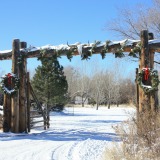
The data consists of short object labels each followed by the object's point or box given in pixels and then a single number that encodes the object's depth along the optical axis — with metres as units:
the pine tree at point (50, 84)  26.78
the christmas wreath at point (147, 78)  12.22
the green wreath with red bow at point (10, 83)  14.14
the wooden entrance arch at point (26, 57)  12.66
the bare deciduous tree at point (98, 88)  57.43
